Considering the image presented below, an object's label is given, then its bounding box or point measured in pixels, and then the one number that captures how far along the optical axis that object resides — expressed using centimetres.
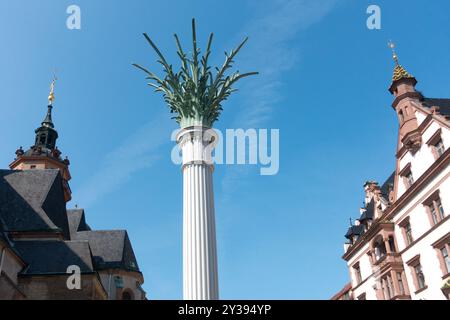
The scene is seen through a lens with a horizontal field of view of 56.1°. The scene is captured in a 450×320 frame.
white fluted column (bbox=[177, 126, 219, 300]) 1292
